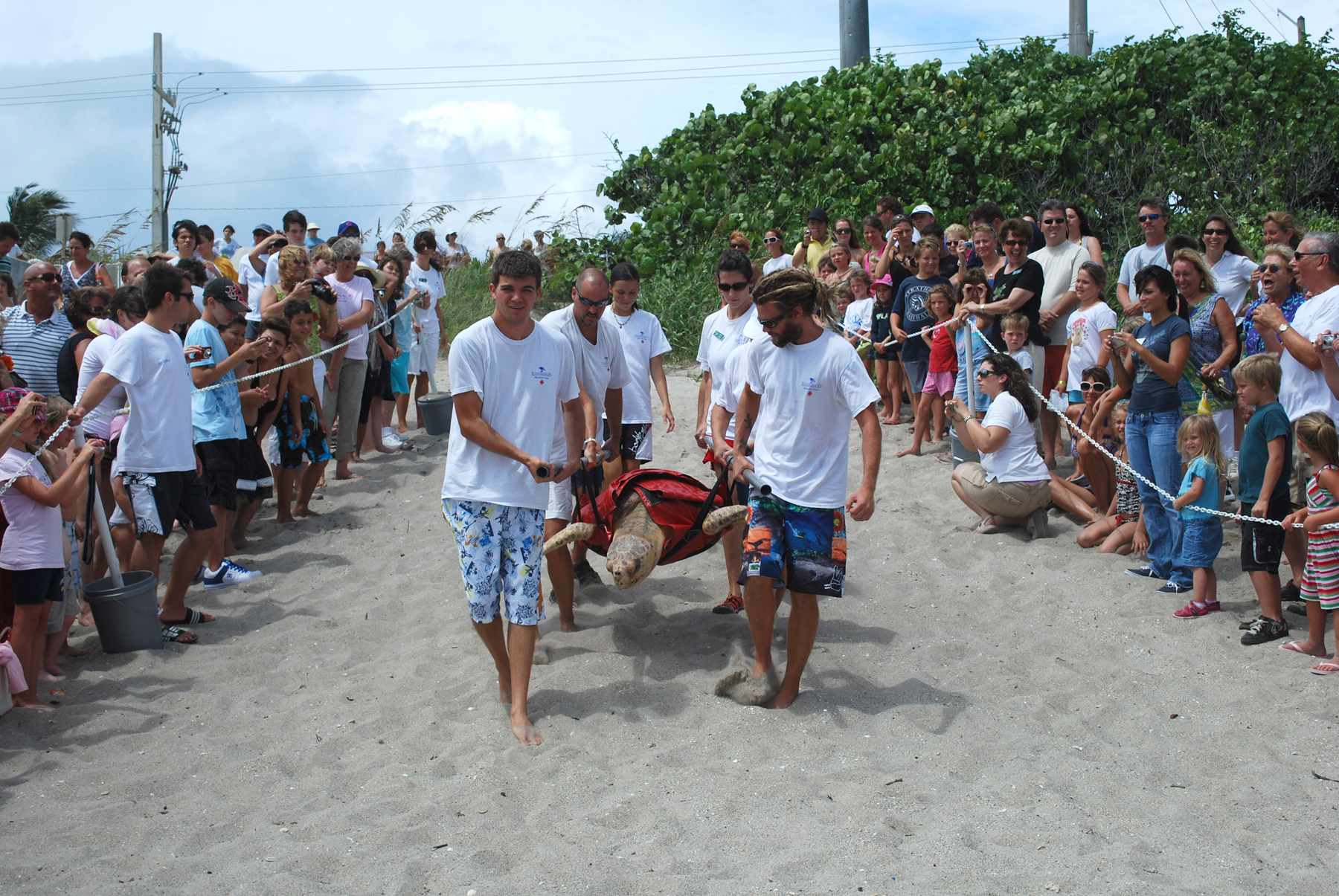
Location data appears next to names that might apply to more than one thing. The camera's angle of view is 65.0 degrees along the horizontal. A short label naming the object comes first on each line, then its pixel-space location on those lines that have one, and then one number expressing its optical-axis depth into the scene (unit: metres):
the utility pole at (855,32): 14.89
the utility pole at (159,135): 23.31
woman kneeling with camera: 7.11
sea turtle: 4.79
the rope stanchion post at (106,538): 5.50
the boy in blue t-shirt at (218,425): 6.66
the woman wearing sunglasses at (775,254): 10.94
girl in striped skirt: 4.98
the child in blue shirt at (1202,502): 5.84
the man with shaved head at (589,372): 5.64
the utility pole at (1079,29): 15.76
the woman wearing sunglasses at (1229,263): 6.70
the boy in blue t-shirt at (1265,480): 5.41
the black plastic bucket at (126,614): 5.45
